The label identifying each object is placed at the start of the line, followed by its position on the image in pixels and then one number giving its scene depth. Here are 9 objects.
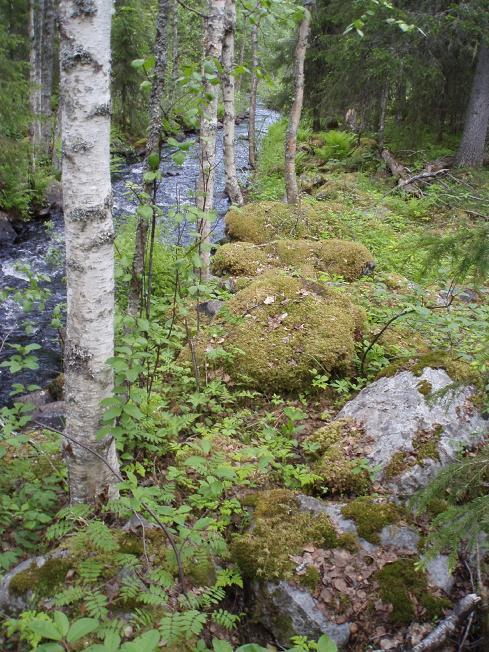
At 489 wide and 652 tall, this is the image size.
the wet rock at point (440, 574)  2.60
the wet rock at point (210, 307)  6.05
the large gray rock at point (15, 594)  2.51
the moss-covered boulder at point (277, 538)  2.69
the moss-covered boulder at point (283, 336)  4.80
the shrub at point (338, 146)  14.45
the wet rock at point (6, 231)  11.00
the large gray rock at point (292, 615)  2.46
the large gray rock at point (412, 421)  3.32
